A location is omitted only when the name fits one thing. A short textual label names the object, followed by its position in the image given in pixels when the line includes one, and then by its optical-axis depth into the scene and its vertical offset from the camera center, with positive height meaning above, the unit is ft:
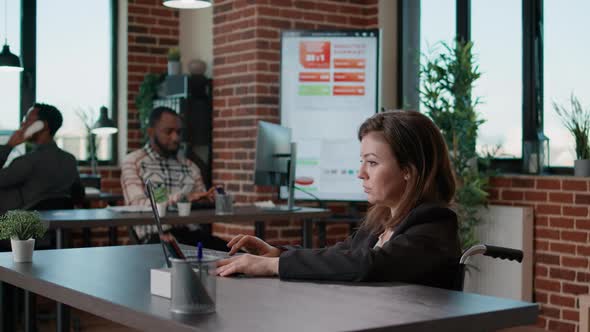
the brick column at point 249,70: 20.03 +2.43
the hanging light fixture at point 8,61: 20.81 +2.66
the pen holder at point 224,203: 15.79 -0.60
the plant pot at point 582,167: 16.47 +0.13
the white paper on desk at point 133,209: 15.41 -0.71
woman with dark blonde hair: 6.96 -0.44
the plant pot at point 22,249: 8.39 -0.80
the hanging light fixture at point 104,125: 22.47 +1.19
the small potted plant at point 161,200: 14.87 -0.52
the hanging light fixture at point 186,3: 17.61 +3.50
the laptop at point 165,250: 6.51 -0.67
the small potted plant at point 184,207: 15.20 -0.66
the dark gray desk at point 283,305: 5.39 -0.95
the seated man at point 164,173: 16.65 -0.05
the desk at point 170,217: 13.96 -0.83
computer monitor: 16.52 +0.24
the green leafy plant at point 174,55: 23.20 +3.15
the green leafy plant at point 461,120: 17.62 +1.10
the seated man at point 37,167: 16.07 +0.04
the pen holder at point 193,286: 5.62 -0.77
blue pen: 5.84 -0.58
